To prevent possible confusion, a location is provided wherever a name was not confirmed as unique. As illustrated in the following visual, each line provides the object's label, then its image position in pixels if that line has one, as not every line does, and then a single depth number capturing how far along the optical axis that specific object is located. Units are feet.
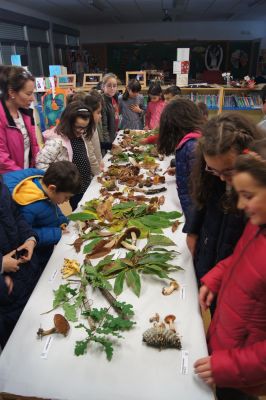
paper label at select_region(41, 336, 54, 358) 3.47
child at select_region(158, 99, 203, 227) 6.10
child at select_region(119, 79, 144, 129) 14.84
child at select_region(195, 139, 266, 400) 2.95
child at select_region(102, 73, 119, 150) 12.47
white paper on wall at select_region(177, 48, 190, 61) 17.66
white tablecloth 3.09
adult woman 7.48
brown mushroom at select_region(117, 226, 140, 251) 5.36
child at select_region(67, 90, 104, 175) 9.15
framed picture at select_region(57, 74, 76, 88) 18.65
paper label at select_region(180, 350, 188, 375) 3.22
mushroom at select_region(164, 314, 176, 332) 3.76
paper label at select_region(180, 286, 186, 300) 4.24
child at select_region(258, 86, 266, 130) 9.11
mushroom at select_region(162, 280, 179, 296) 4.30
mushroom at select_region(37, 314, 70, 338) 3.70
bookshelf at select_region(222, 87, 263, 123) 19.24
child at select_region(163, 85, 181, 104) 13.58
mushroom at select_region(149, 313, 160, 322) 3.87
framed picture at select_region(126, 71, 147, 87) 18.98
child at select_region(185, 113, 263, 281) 3.90
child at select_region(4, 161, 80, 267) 5.66
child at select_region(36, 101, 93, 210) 7.77
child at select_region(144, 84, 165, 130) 14.41
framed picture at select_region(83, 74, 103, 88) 19.88
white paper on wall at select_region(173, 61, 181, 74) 18.43
